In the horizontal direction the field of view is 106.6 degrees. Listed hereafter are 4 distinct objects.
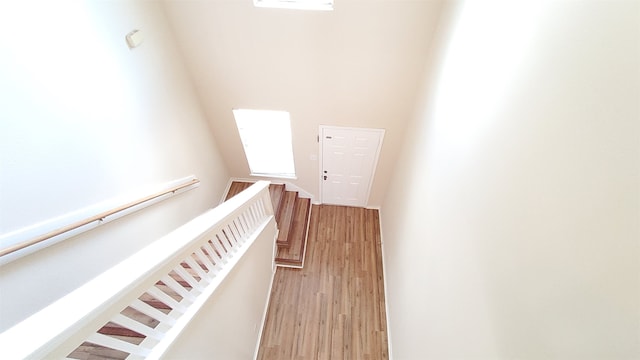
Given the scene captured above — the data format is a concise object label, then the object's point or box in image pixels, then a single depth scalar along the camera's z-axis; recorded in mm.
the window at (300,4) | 2490
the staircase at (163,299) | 698
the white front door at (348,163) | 3609
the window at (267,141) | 3783
